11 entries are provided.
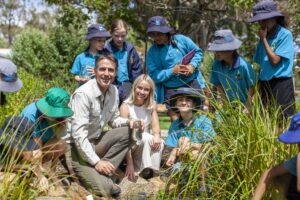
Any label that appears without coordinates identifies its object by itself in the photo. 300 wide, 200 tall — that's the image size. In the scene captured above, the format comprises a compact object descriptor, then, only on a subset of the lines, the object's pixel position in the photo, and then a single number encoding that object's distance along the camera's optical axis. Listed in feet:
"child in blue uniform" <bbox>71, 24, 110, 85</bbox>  20.54
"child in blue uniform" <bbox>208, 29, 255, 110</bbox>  18.01
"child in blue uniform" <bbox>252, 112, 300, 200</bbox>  11.30
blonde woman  17.95
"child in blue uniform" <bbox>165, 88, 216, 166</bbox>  13.97
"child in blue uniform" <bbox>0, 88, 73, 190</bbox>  13.99
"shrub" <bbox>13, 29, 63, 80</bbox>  51.60
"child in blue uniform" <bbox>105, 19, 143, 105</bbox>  20.42
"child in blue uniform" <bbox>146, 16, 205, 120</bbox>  19.92
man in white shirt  16.37
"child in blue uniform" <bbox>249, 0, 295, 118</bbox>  17.60
